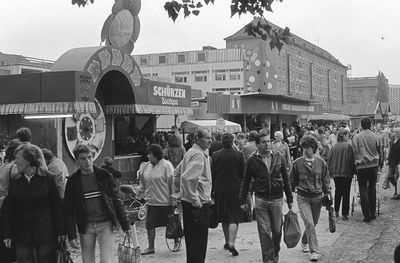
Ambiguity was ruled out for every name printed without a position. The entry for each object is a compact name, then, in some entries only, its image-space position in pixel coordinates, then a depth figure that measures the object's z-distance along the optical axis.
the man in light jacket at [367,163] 10.35
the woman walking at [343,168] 10.34
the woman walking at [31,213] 5.24
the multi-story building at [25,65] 47.41
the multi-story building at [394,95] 185.12
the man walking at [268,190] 7.02
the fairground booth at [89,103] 11.16
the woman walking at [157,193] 8.03
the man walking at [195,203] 6.45
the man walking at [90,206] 5.55
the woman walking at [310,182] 7.68
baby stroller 10.88
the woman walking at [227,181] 8.09
